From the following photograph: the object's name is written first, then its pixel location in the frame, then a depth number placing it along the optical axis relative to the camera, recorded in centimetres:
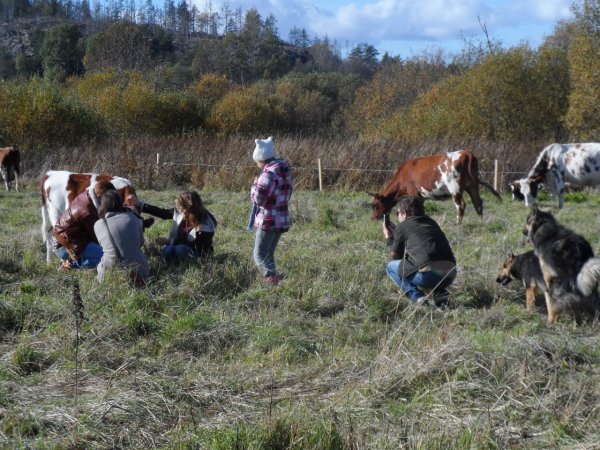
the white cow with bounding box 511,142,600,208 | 1680
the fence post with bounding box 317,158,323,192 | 1961
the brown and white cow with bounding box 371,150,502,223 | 1427
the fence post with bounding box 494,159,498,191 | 2023
